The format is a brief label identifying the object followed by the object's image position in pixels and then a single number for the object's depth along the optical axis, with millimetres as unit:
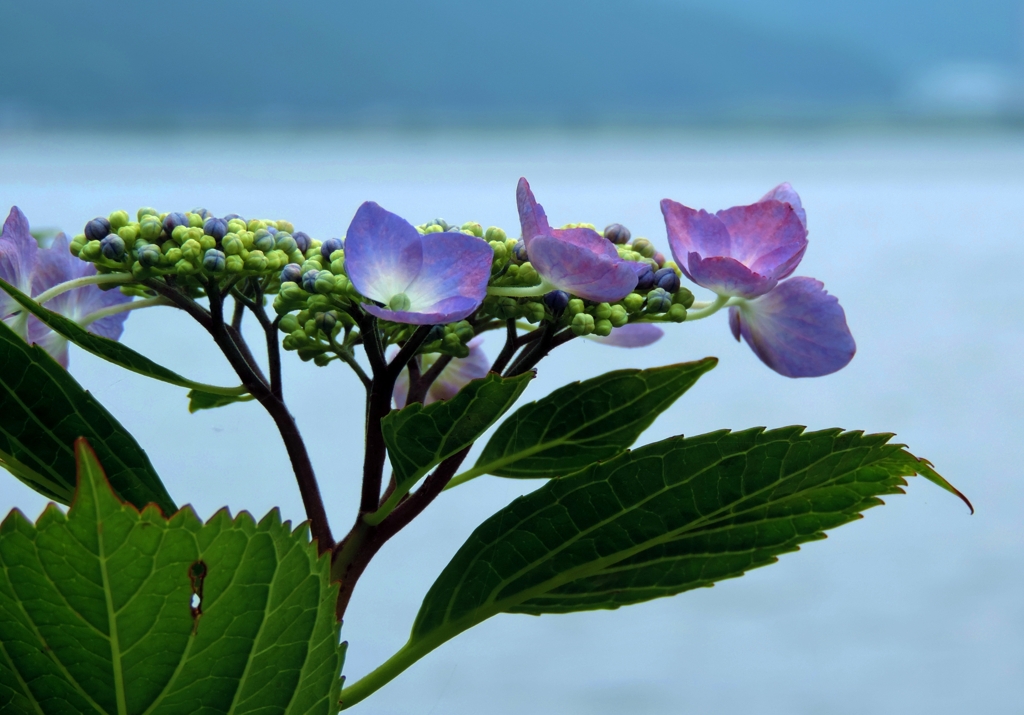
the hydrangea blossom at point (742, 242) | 1159
